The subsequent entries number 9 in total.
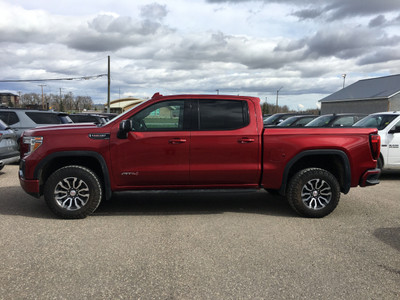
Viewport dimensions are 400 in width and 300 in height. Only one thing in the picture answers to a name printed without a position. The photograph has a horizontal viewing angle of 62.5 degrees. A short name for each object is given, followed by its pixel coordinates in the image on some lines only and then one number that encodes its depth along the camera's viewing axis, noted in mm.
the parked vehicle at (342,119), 12602
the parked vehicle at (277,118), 21003
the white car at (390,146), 8016
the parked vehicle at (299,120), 16188
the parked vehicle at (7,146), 7977
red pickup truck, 4902
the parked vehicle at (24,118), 10329
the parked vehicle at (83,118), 13705
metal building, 36875
